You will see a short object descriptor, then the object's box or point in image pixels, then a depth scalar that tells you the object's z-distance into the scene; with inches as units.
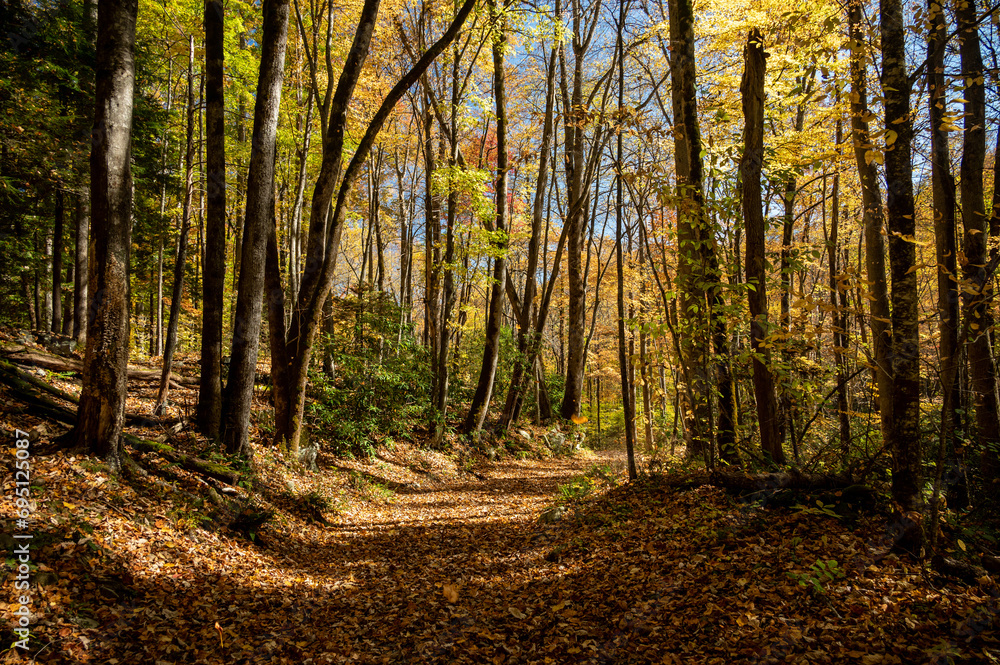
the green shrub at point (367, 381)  398.3
